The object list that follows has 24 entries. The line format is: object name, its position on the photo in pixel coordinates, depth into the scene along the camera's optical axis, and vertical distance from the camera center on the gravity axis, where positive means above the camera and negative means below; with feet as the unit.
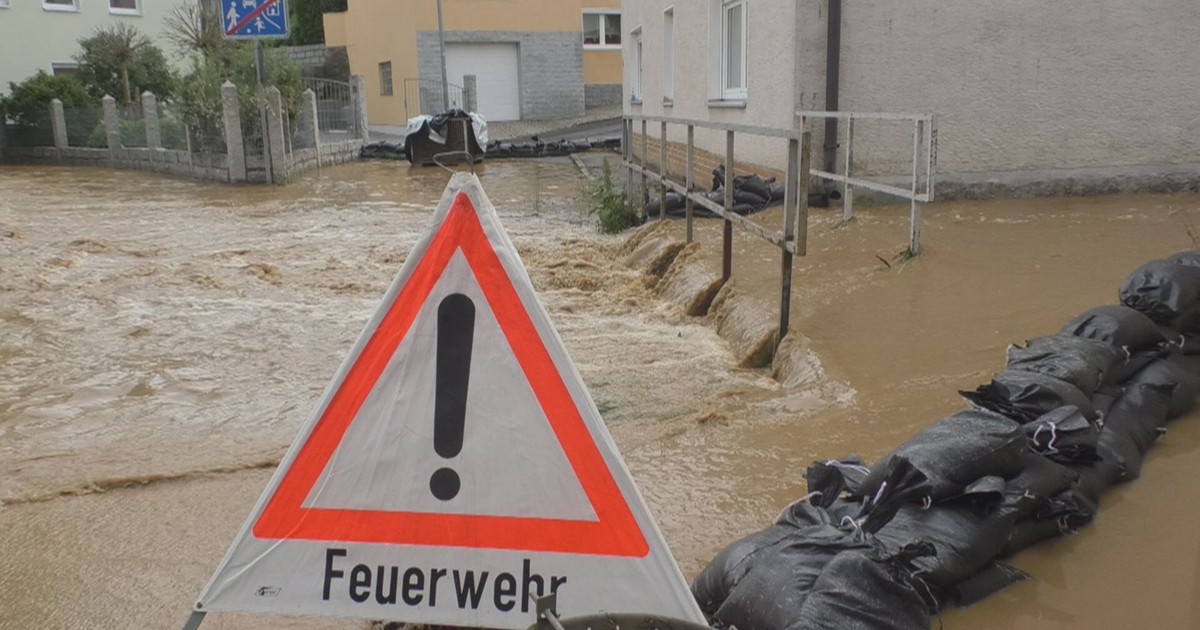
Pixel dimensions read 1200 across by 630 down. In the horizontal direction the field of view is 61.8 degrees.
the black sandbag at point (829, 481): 9.71 -3.49
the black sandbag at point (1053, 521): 9.60 -3.93
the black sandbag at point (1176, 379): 12.73 -3.42
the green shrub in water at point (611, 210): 35.04 -3.02
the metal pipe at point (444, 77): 83.66 +4.05
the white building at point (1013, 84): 29.07 +0.85
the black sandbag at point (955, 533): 8.62 -3.63
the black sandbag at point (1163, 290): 13.99 -2.55
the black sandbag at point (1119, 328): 13.12 -2.86
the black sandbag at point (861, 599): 7.29 -3.52
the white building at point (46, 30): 82.23 +8.88
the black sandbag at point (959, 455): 9.18 -3.14
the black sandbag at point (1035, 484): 9.37 -3.52
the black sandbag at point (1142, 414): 11.69 -3.60
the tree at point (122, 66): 80.12 +5.64
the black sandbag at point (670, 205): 32.89 -2.73
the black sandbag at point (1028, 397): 10.99 -3.12
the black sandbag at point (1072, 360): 11.79 -3.00
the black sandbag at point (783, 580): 7.57 -3.53
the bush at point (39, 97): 74.59 +2.97
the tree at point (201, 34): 76.23 +7.86
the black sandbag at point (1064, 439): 10.34 -3.33
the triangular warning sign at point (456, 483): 7.12 -2.54
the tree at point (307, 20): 135.44 +14.71
